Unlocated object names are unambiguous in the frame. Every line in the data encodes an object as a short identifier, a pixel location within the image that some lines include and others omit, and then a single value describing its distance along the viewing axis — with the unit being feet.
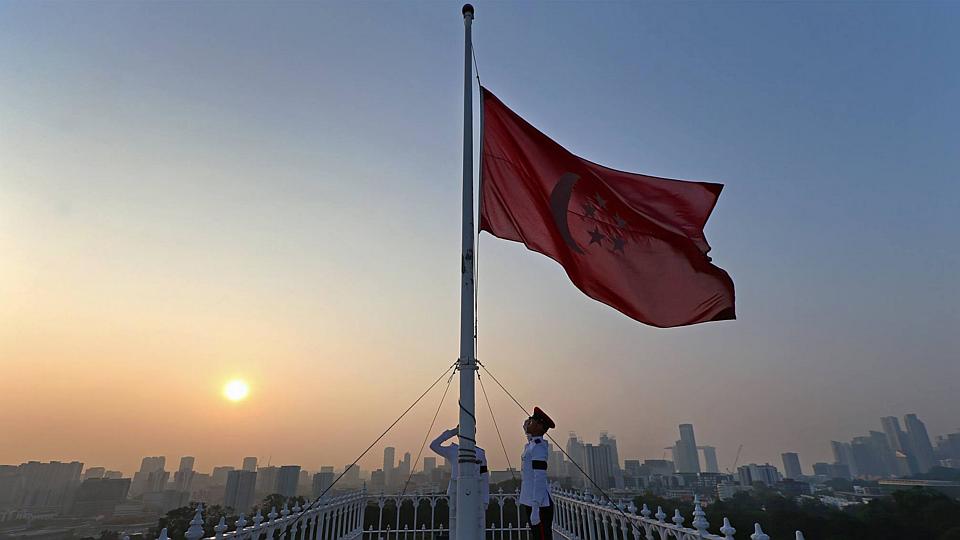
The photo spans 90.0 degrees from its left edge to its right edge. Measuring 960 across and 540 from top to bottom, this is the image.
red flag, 22.54
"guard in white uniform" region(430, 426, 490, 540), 17.94
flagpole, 16.34
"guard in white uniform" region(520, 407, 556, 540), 22.07
